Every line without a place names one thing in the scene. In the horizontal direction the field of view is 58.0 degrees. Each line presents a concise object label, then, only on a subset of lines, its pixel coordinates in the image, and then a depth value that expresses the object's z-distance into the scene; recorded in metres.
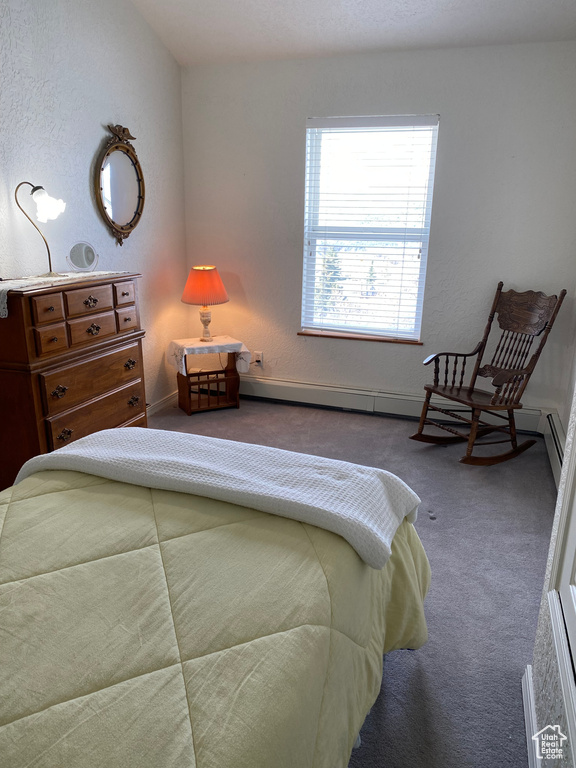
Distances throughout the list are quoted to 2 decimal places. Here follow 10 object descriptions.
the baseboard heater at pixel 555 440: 2.87
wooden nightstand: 3.73
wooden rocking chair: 3.08
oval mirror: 3.05
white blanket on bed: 1.26
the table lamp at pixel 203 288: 3.69
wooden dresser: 2.19
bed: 0.80
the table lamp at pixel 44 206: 2.46
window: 3.47
